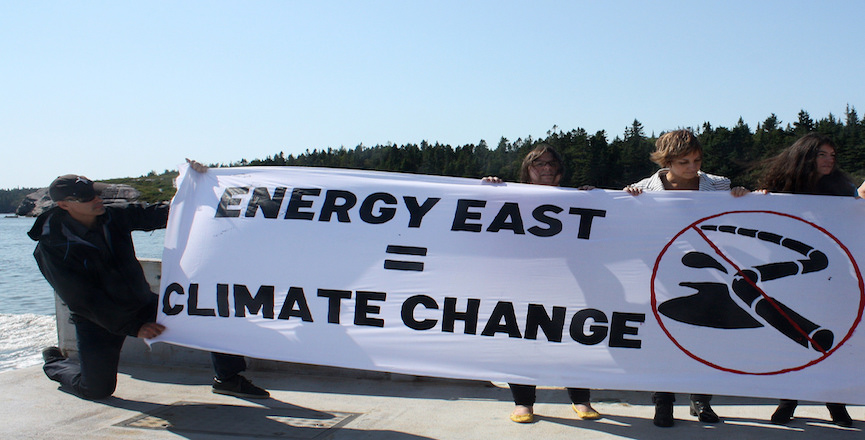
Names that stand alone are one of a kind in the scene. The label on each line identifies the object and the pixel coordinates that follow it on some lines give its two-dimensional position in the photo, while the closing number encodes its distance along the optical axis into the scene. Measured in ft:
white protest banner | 12.46
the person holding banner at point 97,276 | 13.87
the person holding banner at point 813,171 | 13.55
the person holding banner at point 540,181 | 13.46
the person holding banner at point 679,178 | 12.98
